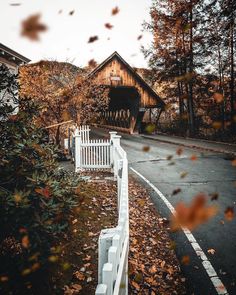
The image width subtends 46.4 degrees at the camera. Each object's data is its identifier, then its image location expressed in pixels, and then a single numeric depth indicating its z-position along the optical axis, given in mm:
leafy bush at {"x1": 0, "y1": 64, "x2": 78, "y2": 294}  4090
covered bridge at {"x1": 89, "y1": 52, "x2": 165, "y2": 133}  28688
